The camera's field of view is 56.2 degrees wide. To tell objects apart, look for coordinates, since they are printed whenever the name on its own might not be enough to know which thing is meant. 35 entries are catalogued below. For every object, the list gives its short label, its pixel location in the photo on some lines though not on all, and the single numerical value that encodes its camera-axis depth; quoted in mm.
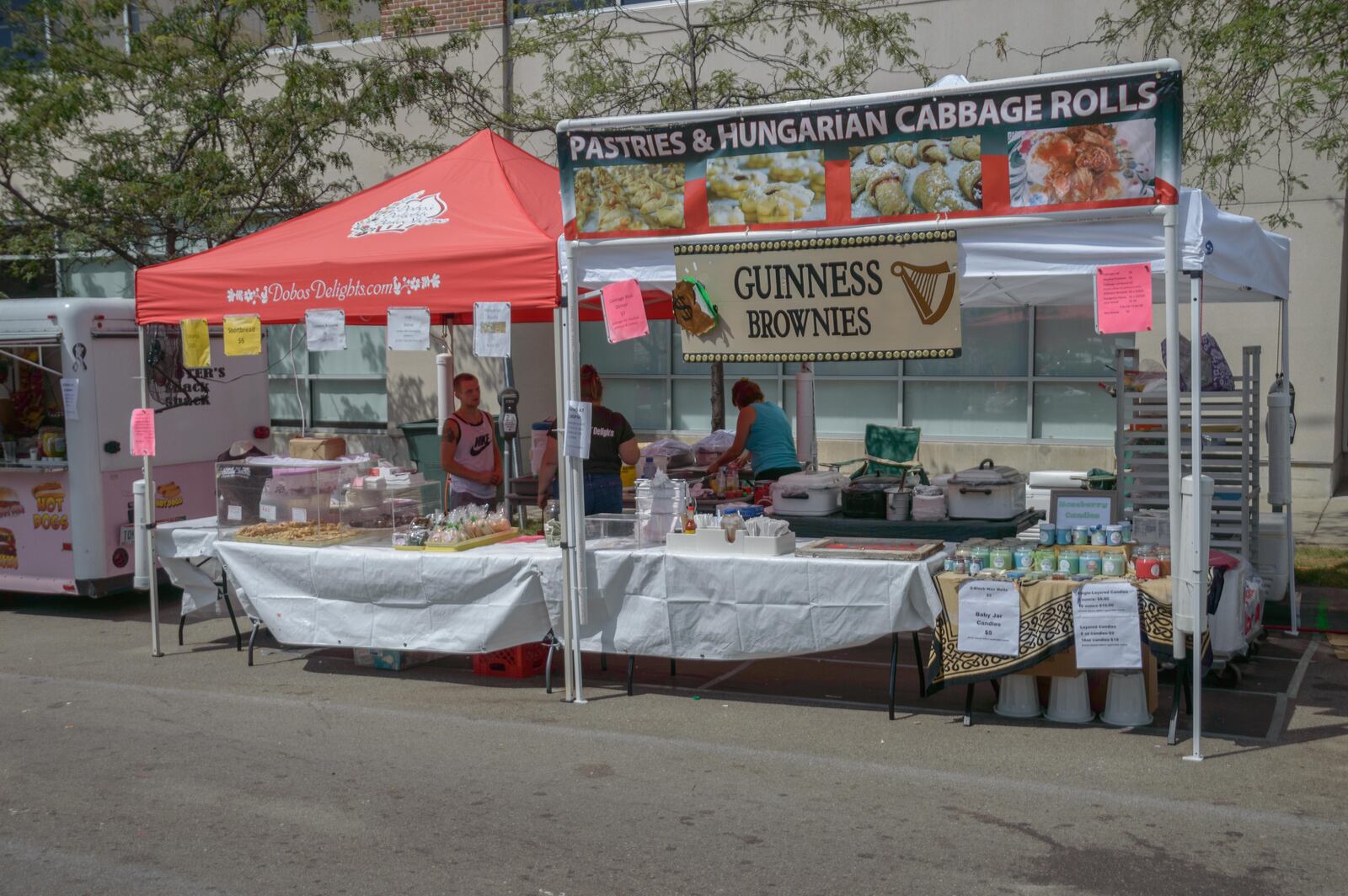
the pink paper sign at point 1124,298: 5715
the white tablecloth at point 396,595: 7164
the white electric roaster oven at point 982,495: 7594
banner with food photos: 5715
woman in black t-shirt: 7906
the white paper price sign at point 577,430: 6863
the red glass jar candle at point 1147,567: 6043
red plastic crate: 7648
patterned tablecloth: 5957
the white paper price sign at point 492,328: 7020
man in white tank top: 8594
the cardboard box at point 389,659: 7891
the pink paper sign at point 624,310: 6785
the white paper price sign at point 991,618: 6098
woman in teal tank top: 9195
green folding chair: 11391
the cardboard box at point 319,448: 9188
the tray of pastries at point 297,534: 7812
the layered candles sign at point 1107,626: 5918
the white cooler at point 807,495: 7902
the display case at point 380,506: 8023
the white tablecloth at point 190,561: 8445
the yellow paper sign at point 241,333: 7883
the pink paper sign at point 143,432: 8312
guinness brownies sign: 6262
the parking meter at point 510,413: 9703
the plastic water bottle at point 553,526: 7414
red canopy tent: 7082
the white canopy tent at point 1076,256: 5715
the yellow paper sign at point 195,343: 8141
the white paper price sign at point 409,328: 7352
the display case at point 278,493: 8086
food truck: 9656
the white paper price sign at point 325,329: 7699
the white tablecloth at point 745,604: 6441
